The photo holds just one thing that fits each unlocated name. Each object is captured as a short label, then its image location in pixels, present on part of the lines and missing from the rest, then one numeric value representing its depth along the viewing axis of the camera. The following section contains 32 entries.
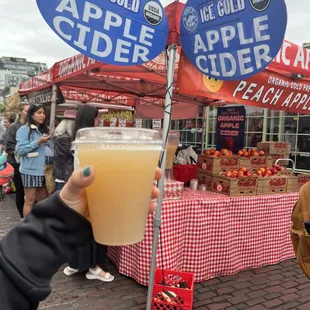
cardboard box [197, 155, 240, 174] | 4.08
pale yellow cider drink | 0.82
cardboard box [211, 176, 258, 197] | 3.75
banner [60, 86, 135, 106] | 7.98
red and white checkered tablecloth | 3.29
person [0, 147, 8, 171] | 3.63
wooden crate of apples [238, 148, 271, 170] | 4.28
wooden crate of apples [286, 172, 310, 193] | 4.27
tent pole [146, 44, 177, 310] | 2.62
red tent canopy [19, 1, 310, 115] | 3.21
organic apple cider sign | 5.55
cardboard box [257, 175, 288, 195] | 3.96
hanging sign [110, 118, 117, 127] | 9.31
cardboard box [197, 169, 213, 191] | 4.12
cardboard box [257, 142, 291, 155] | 4.97
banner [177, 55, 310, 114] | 3.09
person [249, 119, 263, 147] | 9.36
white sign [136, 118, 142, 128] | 8.94
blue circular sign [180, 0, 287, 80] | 2.26
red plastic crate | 2.74
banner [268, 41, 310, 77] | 3.75
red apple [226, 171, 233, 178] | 3.90
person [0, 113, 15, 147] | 7.93
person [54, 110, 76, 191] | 3.40
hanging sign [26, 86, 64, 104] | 5.39
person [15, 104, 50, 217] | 4.26
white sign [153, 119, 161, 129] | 8.42
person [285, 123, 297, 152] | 8.58
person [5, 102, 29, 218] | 5.41
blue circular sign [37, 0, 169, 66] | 2.22
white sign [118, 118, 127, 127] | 9.09
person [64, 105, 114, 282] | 3.42
